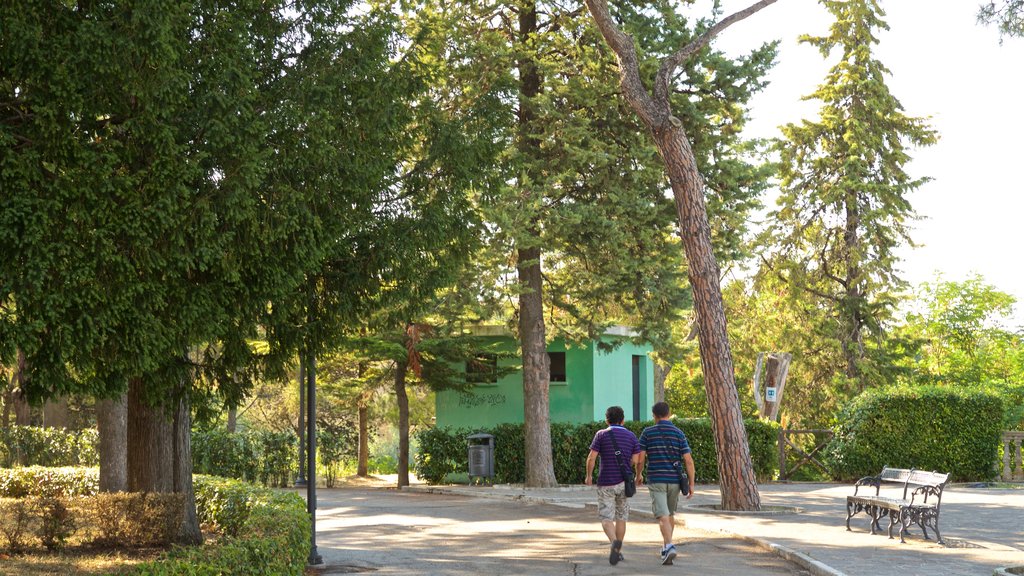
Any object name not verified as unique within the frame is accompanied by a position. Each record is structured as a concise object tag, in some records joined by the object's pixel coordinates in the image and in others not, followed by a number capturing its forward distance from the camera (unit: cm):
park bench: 1458
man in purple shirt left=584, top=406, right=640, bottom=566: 1318
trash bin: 2808
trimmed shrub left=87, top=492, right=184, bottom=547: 1210
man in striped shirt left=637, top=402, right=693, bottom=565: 1338
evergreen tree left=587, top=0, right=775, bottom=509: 1942
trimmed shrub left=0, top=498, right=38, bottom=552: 1258
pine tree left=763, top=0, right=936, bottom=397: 3650
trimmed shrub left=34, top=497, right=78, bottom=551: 1265
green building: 3344
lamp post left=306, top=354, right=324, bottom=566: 1343
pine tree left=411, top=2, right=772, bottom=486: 2397
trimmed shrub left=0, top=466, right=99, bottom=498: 1952
